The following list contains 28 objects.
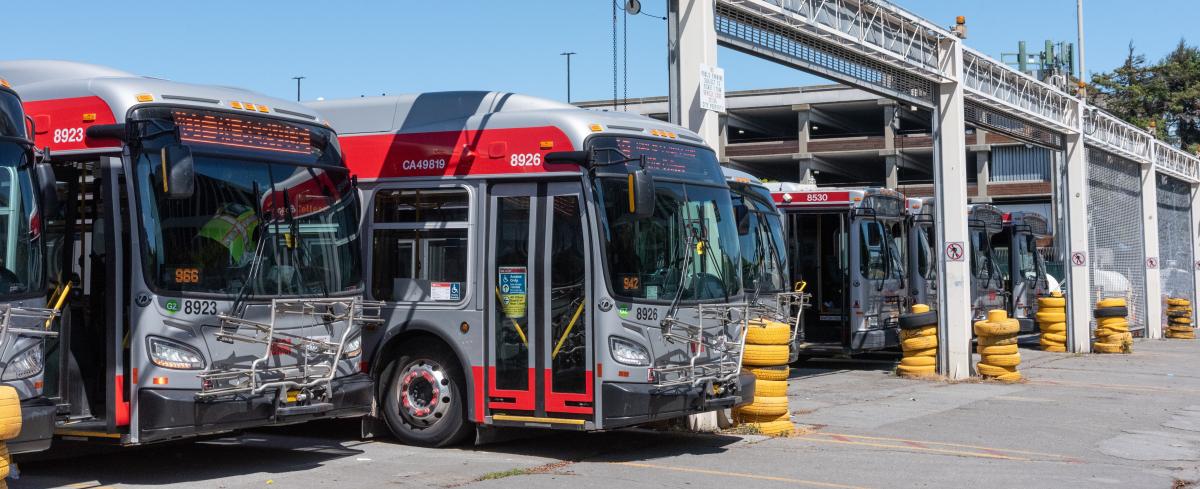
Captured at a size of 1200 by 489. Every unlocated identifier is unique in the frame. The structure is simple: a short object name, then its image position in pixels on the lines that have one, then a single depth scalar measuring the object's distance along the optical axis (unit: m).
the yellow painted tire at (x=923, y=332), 19.47
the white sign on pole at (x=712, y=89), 13.56
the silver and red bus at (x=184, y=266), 9.15
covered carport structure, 14.83
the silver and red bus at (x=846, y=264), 20.36
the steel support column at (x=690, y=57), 13.54
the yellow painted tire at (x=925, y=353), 19.48
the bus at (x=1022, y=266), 27.05
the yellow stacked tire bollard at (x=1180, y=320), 31.75
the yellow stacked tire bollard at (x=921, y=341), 19.36
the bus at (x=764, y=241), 17.95
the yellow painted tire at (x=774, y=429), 12.71
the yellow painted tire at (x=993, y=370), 19.14
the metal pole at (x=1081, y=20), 31.29
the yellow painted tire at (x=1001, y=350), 19.11
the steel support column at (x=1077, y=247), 25.30
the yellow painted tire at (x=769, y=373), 12.42
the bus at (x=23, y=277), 8.29
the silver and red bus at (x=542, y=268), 10.72
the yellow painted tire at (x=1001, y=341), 19.05
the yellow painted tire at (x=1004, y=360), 19.12
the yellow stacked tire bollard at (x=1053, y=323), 25.92
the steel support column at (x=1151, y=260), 31.20
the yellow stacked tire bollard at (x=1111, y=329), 25.42
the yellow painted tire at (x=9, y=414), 7.54
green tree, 52.53
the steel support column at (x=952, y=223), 19.30
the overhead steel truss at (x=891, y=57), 15.56
